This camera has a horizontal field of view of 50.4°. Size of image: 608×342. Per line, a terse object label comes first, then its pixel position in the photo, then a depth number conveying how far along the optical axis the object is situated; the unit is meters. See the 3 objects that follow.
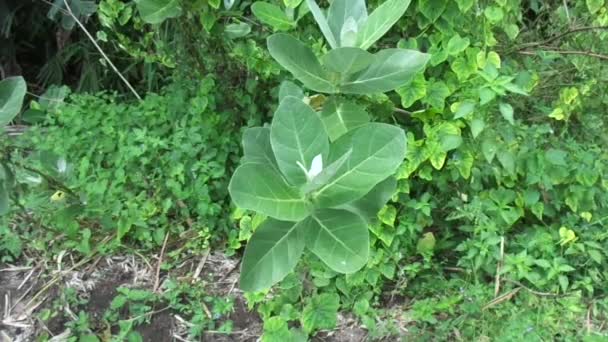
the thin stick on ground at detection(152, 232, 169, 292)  2.48
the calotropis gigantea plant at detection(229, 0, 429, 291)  1.20
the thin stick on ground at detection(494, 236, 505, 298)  2.30
